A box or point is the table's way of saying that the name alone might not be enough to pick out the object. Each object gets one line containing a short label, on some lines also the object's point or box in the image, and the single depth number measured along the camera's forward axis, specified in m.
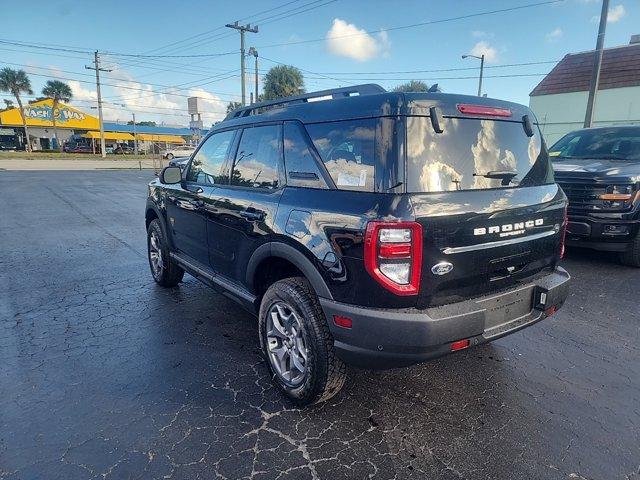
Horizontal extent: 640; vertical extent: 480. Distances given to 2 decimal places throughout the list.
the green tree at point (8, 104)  59.31
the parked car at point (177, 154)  34.22
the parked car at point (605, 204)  5.40
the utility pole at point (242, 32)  29.30
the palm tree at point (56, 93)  53.59
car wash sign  54.12
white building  25.64
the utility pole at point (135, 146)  58.88
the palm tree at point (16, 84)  50.84
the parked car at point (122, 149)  60.80
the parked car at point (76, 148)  53.00
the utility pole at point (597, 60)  12.79
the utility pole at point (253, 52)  31.59
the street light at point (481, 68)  28.11
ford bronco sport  2.25
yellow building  54.56
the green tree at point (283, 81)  40.88
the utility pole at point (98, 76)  43.94
